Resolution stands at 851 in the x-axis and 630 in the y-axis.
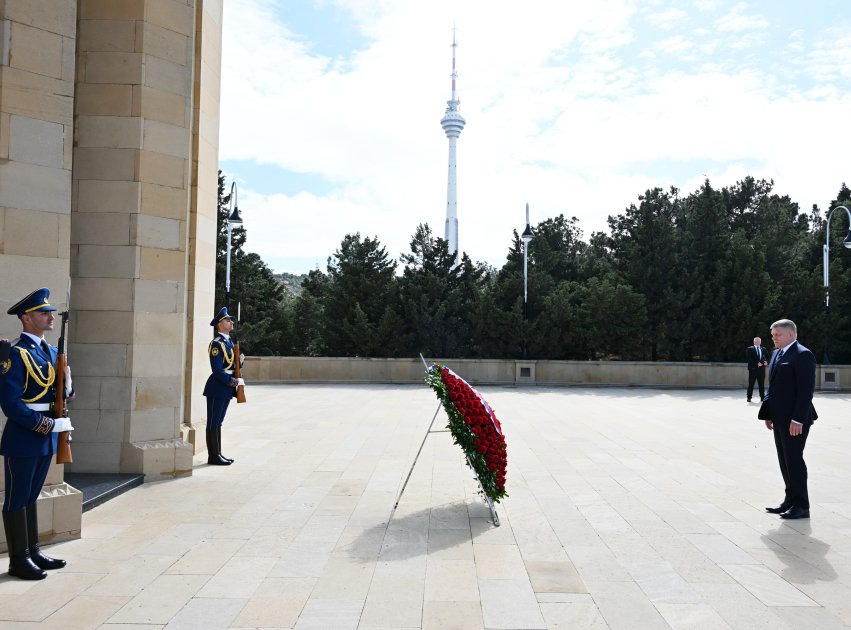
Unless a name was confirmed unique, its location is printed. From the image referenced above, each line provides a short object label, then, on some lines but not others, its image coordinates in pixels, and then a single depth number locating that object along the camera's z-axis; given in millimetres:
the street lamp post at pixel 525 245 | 25953
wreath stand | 6449
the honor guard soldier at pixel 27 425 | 4781
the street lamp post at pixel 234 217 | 22781
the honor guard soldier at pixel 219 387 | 9062
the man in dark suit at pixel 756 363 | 18264
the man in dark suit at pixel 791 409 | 6730
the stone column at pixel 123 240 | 8070
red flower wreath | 6414
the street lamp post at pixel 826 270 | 25438
